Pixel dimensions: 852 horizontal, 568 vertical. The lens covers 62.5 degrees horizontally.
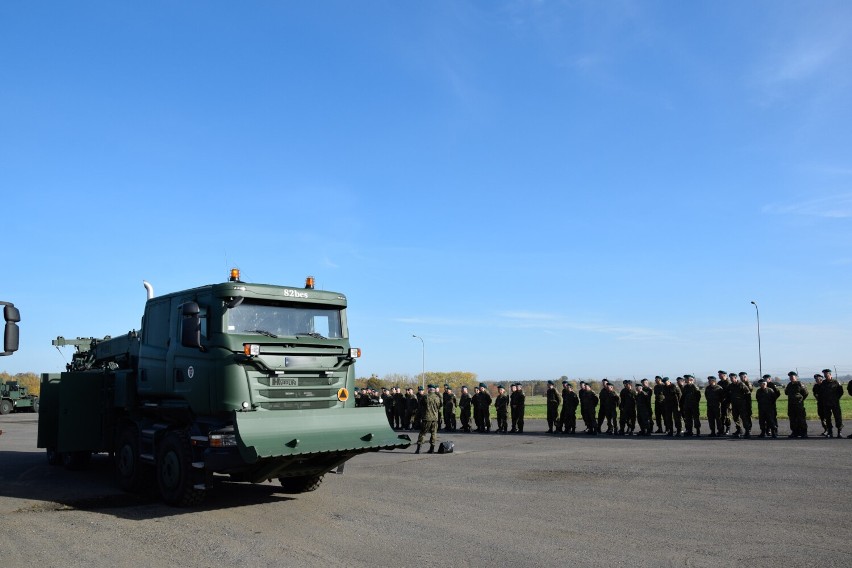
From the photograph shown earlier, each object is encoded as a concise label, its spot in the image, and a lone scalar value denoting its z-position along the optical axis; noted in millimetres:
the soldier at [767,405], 18375
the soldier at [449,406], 25641
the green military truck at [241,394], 8734
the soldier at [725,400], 19188
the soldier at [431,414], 16688
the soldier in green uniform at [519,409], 22828
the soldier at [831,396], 18156
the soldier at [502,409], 23078
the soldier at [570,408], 21700
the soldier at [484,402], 23656
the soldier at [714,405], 19500
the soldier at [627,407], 21094
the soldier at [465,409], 25075
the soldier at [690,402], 19766
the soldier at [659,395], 20703
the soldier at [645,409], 20734
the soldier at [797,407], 18188
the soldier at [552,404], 22469
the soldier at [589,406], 21594
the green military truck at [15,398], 41844
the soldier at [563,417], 21656
